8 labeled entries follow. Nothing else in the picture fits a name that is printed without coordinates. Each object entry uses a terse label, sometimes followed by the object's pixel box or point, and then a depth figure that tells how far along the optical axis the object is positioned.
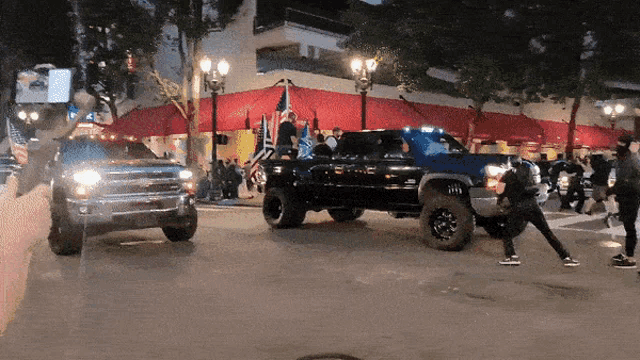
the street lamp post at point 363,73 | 20.52
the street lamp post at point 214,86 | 21.22
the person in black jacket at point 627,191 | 8.02
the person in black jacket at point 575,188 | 16.25
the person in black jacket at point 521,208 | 8.38
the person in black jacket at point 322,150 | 11.76
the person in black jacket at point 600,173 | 14.22
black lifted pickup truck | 9.46
